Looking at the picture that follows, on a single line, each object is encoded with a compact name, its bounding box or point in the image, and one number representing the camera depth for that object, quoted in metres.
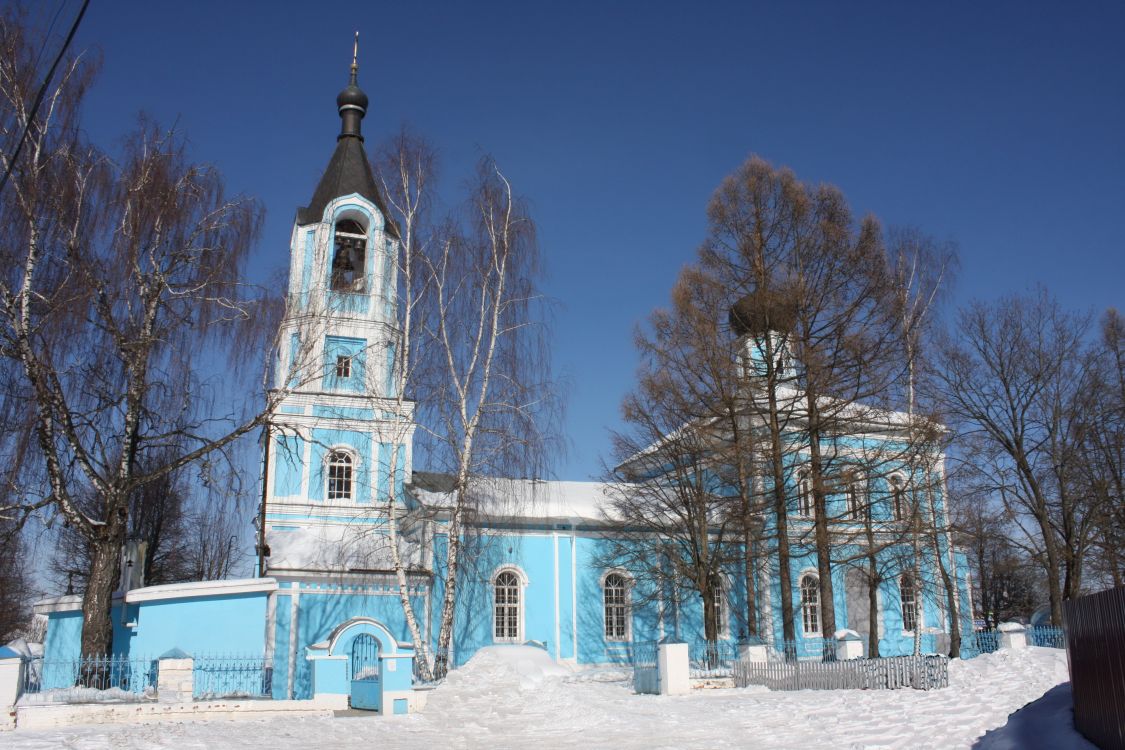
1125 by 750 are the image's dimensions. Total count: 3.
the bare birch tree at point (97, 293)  13.45
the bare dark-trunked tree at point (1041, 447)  22.84
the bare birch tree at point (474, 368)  17.44
